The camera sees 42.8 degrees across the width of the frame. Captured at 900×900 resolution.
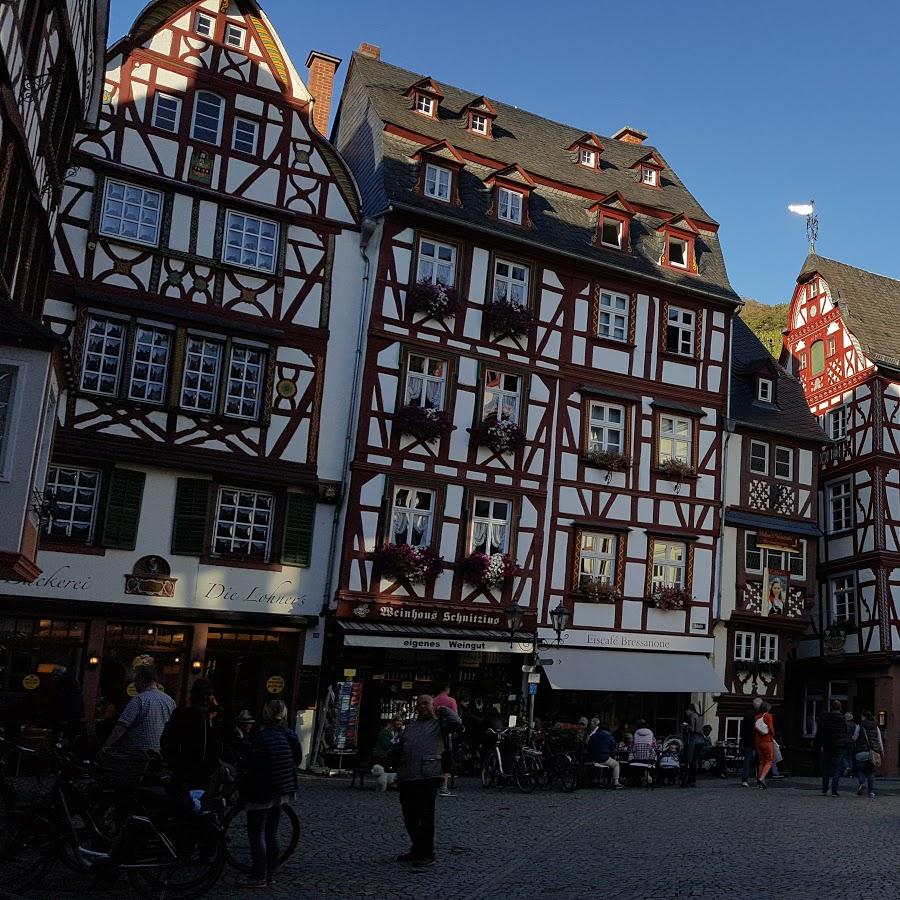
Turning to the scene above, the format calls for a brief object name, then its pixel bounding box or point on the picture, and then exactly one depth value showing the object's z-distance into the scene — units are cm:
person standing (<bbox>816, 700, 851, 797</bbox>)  2191
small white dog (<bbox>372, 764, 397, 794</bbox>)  1989
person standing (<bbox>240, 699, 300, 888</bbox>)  1050
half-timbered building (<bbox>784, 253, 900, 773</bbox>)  3438
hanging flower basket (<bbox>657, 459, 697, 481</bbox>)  3000
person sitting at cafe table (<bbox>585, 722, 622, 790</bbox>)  2233
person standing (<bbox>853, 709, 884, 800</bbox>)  2259
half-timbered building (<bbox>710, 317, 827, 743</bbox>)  3095
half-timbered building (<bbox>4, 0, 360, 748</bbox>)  2319
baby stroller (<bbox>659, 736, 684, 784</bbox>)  2428
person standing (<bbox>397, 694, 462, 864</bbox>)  1188
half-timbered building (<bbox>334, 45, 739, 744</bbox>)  2638
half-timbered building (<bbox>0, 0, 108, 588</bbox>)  1437
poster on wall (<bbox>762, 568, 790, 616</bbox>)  3156
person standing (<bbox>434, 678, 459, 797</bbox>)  1978
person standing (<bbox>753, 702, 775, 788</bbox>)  2365
